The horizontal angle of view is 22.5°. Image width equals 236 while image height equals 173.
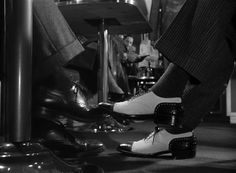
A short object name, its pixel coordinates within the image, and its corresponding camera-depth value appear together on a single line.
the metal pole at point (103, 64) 3.03
